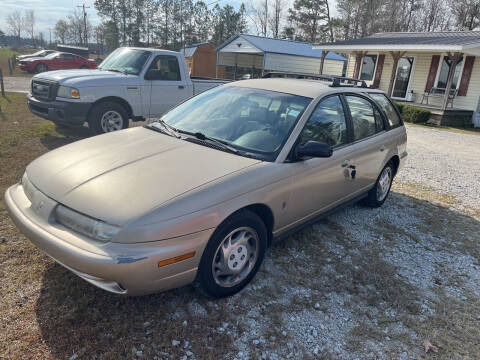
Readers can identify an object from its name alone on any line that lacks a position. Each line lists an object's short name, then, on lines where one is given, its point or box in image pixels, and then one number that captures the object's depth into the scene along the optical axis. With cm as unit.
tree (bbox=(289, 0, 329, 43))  5044
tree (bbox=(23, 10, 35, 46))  8804
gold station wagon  233
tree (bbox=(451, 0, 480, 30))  3731
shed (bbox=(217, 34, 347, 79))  2345
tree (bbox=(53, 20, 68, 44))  8006
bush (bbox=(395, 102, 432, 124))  1523
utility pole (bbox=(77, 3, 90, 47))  6308
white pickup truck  666
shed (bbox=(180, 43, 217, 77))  3019
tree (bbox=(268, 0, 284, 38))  5683
